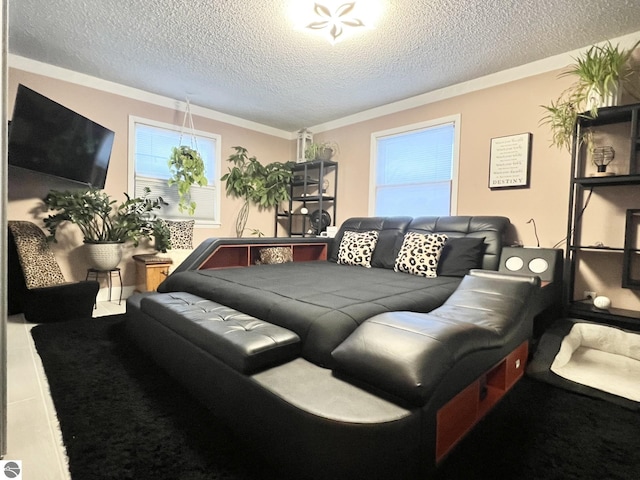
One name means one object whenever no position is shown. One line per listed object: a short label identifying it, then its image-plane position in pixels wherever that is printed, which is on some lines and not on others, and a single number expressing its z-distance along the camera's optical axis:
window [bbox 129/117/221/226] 3.86
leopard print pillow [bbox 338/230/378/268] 3.29
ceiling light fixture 2.22
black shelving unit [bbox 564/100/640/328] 2.28
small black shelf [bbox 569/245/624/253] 2.36
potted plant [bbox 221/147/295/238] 4.62
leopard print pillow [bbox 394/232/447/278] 2.75
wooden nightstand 3.44
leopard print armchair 2.72
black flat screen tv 2.55
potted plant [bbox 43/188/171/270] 3.06
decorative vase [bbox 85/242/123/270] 3.15
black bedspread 1.40
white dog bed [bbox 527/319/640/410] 1.74
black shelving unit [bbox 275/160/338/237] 4.68
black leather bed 0.98
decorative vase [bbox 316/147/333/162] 4.64
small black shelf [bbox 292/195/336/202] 4.66
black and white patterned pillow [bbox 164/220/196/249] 3.97
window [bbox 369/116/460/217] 3.59
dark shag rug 1.16
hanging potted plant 3.95
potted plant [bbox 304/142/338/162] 4.64
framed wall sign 2.99
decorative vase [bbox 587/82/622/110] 2.35
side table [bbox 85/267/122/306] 3.43
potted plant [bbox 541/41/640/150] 2.33
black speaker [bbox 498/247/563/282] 2.50
